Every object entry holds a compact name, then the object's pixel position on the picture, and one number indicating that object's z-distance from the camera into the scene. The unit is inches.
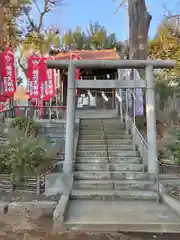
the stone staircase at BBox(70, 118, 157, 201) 202.0
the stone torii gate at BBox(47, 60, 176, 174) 230.7
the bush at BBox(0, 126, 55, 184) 205.5
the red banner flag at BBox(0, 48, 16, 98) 333.5
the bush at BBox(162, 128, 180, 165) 225.5
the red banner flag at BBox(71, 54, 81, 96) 417.3
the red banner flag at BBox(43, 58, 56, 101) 343.8
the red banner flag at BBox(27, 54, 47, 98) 338.5
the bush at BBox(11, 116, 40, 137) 277.5
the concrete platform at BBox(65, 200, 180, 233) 149.4
